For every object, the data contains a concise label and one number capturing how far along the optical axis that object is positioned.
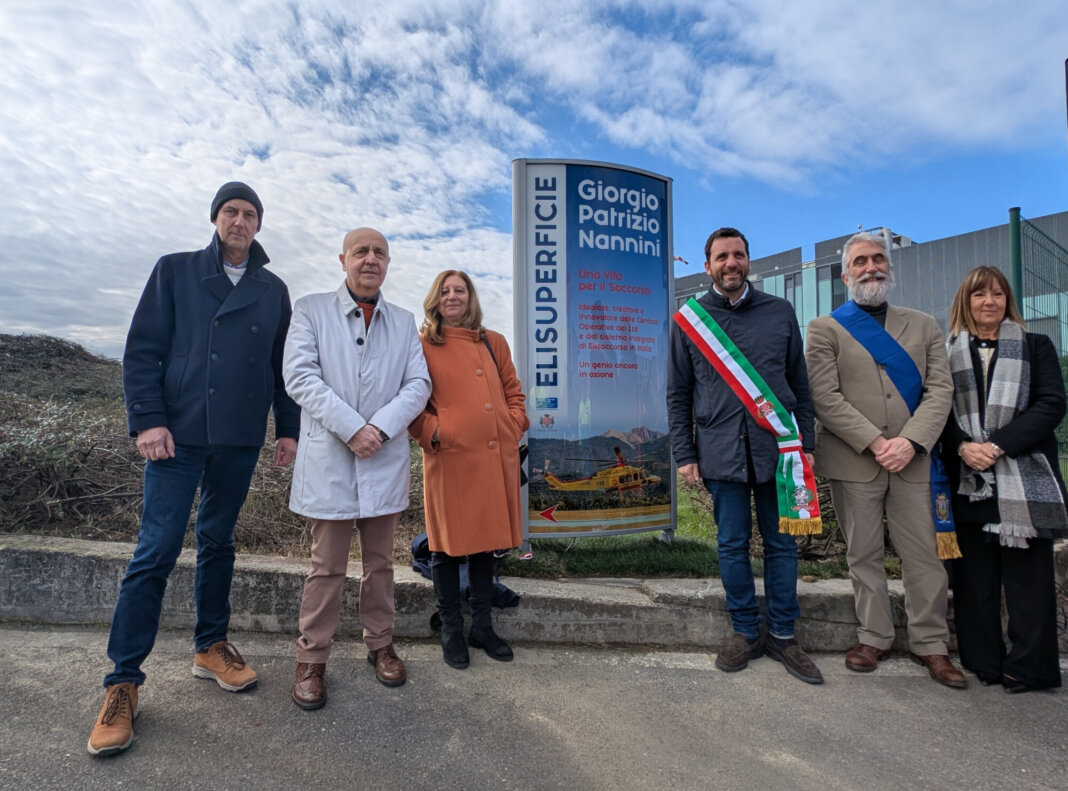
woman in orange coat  3.15
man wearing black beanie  2.65
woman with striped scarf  3.05
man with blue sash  3.22
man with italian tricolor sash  3.21
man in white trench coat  2.83
